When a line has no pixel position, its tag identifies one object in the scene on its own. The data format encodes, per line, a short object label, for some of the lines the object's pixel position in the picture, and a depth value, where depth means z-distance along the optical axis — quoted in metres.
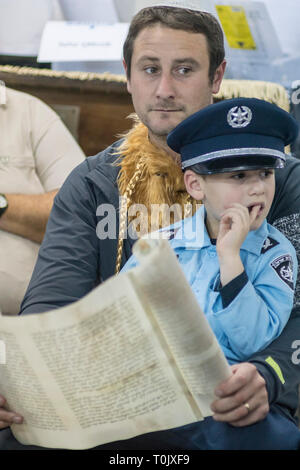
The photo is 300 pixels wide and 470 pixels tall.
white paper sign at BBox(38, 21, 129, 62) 5.06
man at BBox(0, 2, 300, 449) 2.84
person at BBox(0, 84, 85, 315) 4.07
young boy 2.32
